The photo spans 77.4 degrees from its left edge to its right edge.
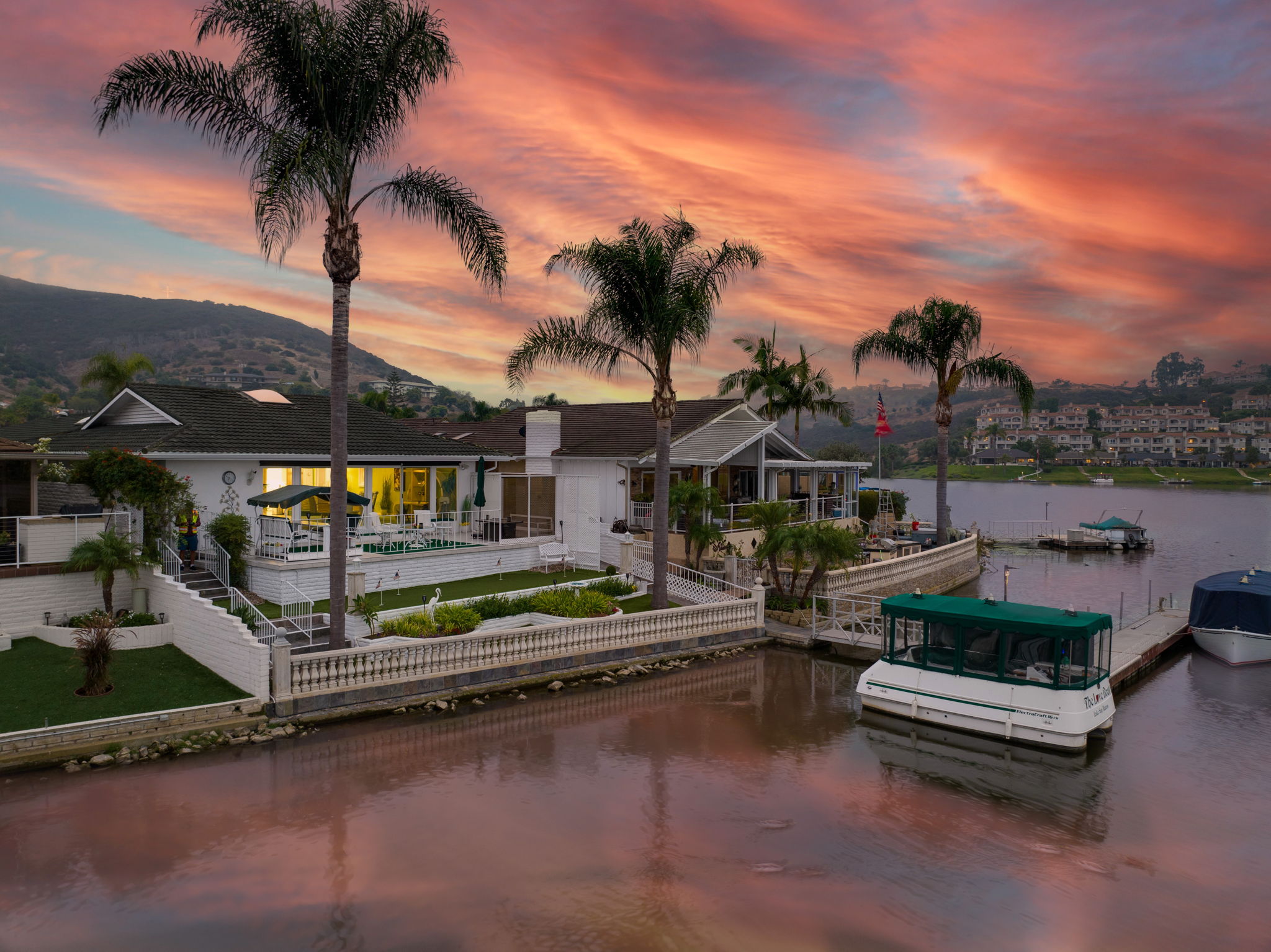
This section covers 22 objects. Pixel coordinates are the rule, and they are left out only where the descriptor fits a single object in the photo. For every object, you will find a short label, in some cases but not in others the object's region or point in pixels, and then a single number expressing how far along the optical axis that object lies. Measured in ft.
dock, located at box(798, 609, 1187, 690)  72.49
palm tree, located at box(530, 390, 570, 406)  268.41
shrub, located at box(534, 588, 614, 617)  72.59
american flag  147.64
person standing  69.21
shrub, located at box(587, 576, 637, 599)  84.79
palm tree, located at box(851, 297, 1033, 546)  120.16
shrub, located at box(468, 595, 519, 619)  70.64
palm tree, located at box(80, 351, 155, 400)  145.38
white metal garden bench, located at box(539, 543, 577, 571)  93.30
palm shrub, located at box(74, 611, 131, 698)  49.73
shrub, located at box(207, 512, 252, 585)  70.79
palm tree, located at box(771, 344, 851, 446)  154.71
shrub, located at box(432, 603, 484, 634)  64.90
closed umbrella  94.84
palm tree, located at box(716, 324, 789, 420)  155.02
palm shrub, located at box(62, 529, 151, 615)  59.77
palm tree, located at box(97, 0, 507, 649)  53.16
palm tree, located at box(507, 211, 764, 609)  76.38
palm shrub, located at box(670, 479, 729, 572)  93.04
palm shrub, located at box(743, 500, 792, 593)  85.05
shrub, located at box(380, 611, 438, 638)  62.90
